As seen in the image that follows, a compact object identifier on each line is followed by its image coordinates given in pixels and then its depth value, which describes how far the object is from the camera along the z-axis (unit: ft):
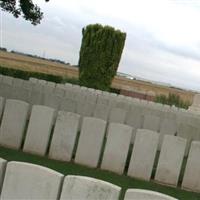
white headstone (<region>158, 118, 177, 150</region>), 21.13
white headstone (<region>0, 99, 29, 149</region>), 16.61
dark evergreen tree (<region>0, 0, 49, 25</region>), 25.56
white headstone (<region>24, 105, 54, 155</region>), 16.45
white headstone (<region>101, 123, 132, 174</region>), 15.98
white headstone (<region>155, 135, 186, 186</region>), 15.75
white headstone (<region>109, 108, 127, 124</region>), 21.95
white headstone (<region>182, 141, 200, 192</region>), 15.64
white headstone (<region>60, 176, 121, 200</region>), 7.37
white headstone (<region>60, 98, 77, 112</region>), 21.51
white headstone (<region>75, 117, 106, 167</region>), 16.09
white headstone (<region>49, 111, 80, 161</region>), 16.29
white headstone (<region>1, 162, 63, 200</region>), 7.62
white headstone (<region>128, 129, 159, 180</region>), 15.83
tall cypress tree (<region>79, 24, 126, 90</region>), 56.30
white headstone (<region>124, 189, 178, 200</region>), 7.26
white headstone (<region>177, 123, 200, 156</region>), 20.52
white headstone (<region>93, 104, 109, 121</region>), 22.36
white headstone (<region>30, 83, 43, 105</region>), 22.06
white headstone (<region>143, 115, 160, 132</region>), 21.45
